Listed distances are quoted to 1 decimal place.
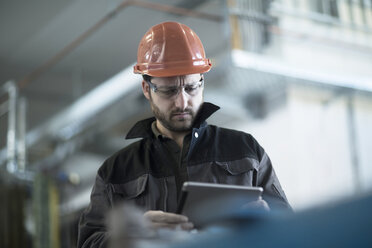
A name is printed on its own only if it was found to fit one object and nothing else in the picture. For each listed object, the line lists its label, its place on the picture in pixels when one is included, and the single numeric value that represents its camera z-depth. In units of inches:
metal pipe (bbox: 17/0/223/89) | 287.7
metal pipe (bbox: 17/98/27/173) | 323.3
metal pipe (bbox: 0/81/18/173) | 315.6
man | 100.0
